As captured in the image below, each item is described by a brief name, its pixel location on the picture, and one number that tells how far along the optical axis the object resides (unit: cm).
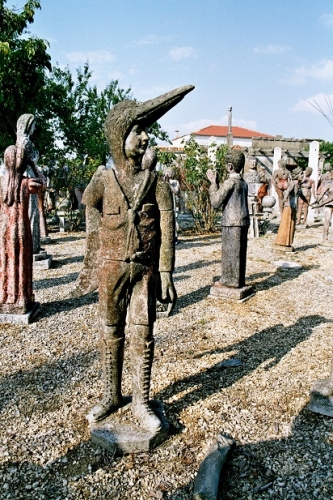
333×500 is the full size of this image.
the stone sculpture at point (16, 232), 525
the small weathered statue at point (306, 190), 1542
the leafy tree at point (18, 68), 1162
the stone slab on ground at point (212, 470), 258
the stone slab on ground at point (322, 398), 359
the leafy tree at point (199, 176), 1292
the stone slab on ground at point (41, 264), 861
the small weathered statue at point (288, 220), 1046
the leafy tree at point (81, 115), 2109
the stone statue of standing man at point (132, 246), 281
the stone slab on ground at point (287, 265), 929
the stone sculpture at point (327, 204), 1117
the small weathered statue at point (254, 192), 1315
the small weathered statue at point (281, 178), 1307
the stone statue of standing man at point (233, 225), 632
